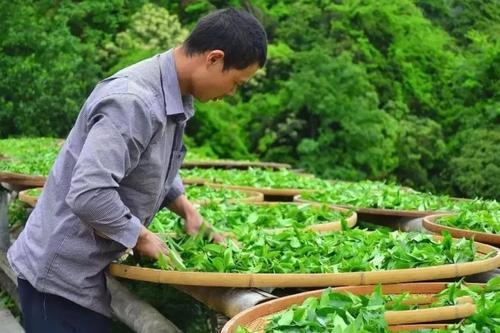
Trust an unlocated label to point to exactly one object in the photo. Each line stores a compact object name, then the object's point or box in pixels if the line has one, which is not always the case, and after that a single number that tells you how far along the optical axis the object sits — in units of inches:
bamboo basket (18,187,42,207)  167.3
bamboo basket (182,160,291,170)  328.5
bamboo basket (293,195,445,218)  169.3
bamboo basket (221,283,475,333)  75.5
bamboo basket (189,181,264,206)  176.0
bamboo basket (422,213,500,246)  131.6
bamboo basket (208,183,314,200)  211.8
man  85.7
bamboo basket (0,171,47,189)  203.3
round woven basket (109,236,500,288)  91.7
